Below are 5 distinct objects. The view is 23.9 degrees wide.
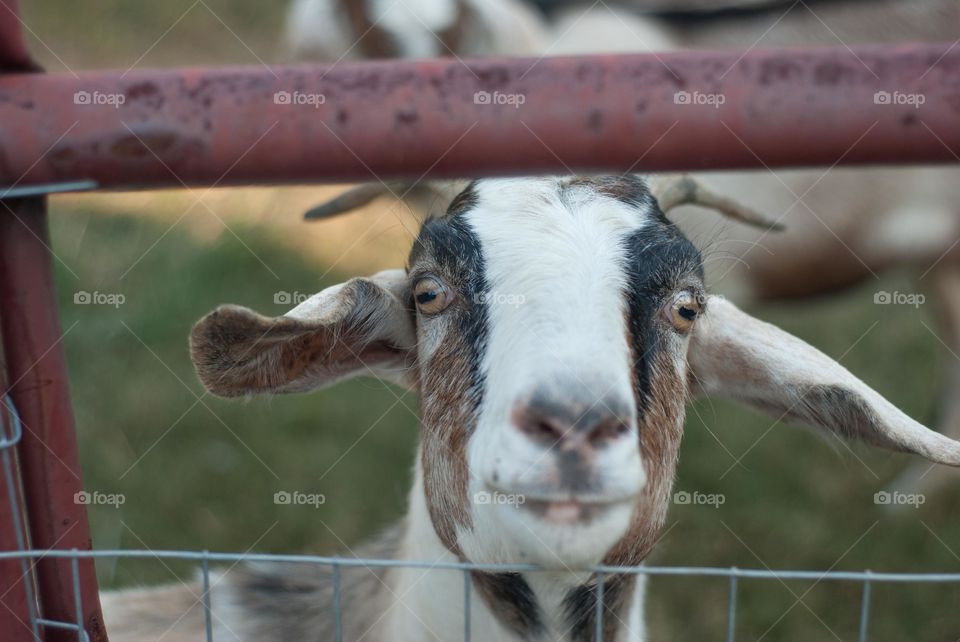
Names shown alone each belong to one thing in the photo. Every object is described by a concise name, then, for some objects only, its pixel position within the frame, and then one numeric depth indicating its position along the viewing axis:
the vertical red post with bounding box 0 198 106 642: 0.85
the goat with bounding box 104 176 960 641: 0.85
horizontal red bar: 0.82
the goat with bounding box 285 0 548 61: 1.79
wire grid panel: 0.82
